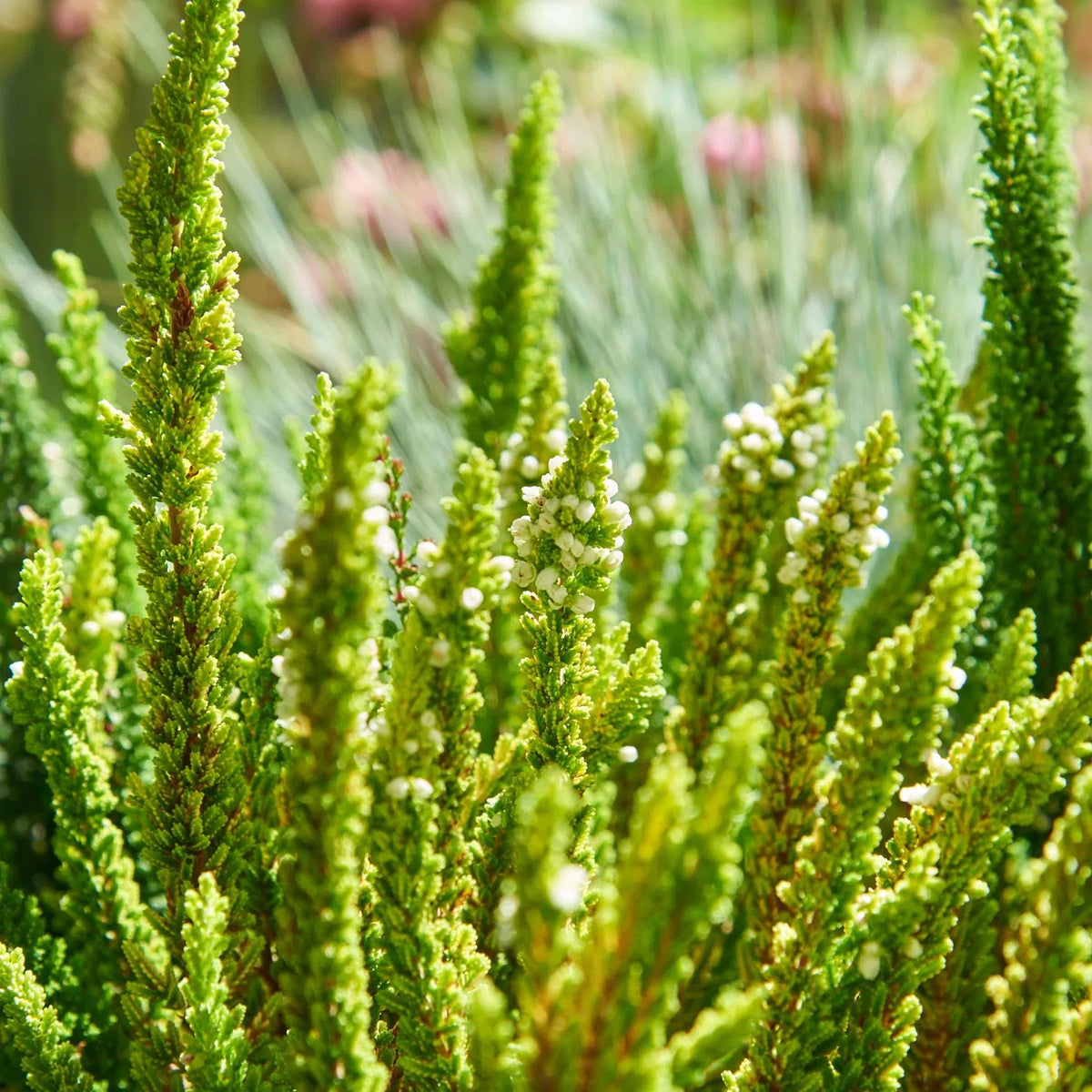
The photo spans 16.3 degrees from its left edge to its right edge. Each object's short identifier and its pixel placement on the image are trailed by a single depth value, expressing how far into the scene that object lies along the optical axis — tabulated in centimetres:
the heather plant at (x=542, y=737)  40
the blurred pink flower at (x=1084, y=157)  109
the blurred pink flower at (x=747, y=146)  82
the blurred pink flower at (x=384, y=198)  90
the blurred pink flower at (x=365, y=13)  157
